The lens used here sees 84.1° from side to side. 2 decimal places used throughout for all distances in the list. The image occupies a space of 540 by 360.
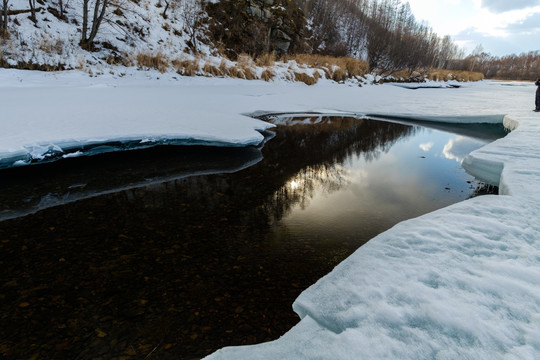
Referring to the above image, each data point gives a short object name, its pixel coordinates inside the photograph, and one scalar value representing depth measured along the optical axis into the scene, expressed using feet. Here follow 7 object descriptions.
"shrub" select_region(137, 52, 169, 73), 35.17
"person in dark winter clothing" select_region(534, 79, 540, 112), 27.17
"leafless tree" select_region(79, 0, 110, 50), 33.84
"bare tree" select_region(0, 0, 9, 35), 29.35
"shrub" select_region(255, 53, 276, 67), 45.79
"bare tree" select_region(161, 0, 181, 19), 48.15
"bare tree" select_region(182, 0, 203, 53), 47.50
